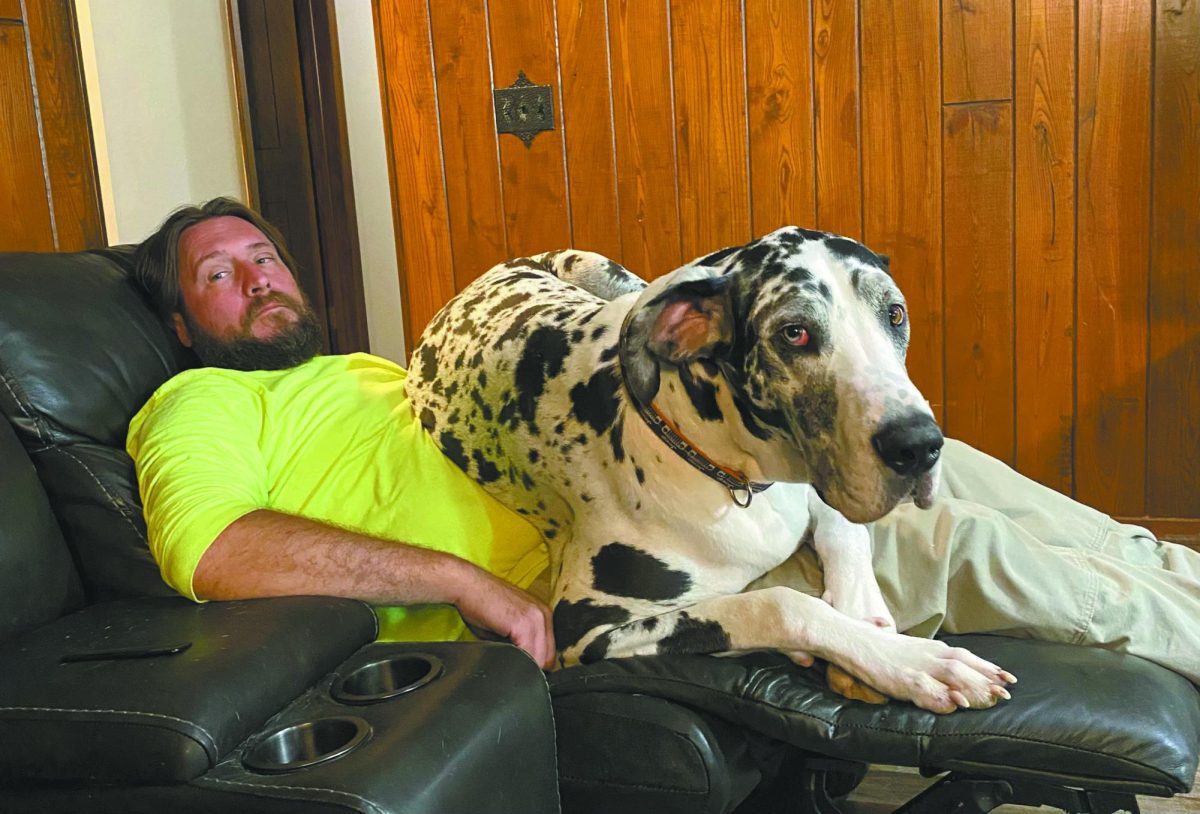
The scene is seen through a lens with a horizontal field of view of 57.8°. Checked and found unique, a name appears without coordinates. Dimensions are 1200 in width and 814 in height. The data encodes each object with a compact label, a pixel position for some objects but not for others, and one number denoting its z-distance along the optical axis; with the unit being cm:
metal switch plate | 335
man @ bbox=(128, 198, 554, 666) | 171
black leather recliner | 124
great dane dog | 142
